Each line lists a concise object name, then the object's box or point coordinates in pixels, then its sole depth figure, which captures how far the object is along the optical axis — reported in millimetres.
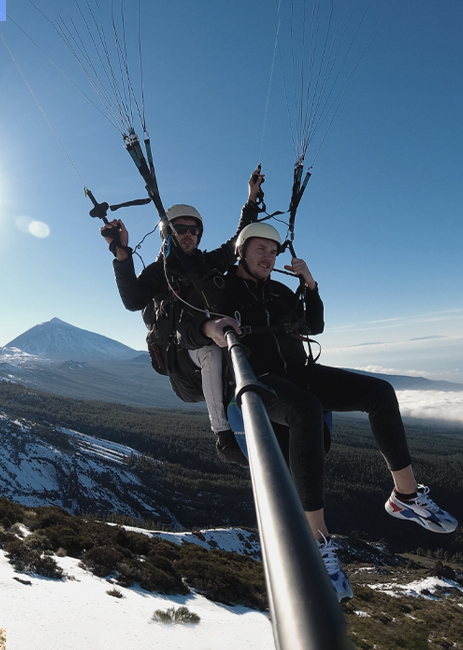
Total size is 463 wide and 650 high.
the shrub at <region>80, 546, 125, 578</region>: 17577
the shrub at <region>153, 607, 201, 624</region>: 14088
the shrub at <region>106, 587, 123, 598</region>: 14862
